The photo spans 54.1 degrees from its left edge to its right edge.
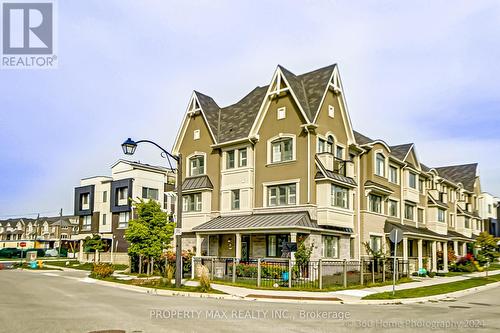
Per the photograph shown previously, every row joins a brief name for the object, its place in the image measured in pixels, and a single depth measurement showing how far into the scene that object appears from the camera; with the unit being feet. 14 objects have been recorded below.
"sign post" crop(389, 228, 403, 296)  70.44
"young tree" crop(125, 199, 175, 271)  99.25
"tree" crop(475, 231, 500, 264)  118.00
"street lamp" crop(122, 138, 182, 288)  74.38
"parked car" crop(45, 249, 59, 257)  283.59
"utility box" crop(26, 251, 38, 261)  174.33
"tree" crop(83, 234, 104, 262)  181.87
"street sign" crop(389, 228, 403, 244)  70.44
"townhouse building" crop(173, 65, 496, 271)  99.60
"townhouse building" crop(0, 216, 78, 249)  355.77
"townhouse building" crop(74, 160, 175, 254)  191.21
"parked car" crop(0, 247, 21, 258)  260.97
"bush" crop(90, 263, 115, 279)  98.09
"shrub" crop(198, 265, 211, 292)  70.95
